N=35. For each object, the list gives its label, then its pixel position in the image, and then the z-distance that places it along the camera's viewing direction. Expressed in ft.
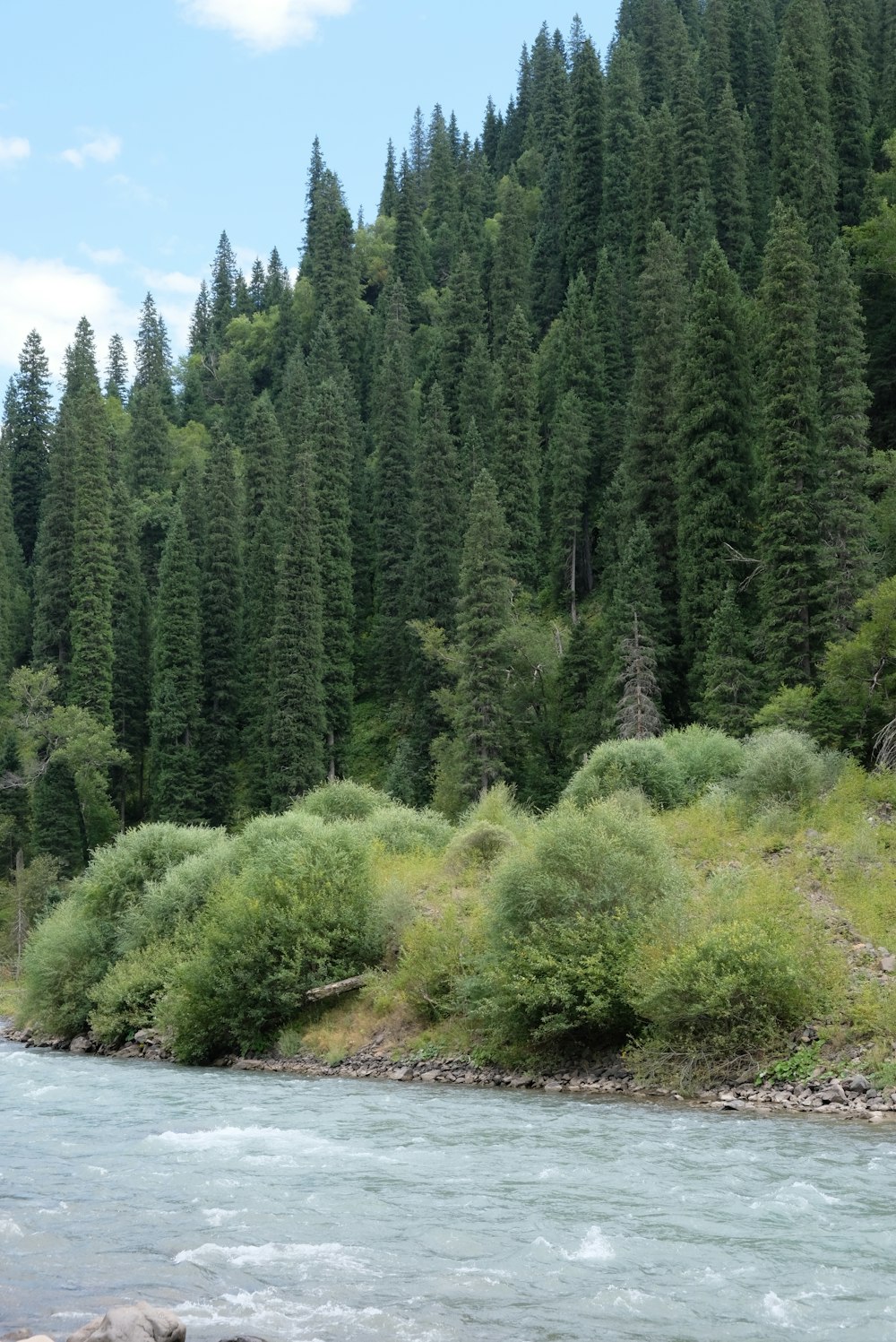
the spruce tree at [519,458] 269.85
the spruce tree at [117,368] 542.98
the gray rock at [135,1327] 34.73
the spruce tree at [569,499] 269.44
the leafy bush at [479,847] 128.36
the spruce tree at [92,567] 282.77
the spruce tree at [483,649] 213.66
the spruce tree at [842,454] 176.35
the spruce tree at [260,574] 268.00
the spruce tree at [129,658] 294.25
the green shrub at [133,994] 127.65
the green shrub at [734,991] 86.99
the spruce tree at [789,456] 179.83
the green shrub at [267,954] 116.57
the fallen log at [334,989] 115.55
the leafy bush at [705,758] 142.92
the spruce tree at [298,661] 247.29
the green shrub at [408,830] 142.82
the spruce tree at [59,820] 258.78
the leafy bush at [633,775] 137.18
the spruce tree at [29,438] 388.16
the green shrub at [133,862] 143.23
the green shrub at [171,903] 134.10
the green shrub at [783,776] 127.44
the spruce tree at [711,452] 201.26
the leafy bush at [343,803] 162.66
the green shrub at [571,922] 94.02
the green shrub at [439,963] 108.88
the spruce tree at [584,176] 360.89
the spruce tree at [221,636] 271.61
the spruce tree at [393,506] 284.41
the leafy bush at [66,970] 138.10
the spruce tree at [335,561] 274.57
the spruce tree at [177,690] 263.08
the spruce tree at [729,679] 179.73
